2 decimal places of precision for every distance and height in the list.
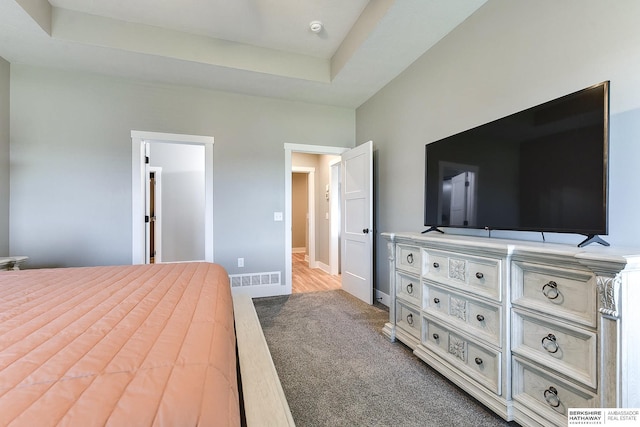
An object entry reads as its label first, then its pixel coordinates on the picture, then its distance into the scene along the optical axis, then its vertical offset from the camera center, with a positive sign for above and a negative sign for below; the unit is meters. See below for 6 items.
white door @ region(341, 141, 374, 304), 3.24 -0.11
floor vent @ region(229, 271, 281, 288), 3.45 -0.86
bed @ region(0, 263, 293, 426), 0.60 -0.41
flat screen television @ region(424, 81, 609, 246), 1.24 +0.25
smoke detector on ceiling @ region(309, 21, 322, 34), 2.51 +1.78
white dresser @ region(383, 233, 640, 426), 1.02 -0.54
